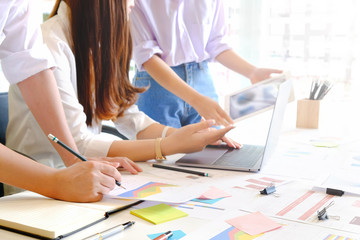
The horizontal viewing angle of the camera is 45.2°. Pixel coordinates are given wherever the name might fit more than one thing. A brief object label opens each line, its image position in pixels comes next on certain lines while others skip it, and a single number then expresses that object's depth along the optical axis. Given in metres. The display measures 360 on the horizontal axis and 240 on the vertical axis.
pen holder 1.88
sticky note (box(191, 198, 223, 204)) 0.95
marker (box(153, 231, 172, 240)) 0.75
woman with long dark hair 1.32
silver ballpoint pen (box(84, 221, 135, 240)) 0.75
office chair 1.53
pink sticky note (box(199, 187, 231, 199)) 0.98
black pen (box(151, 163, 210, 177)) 1.15
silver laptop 1.21
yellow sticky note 0.85
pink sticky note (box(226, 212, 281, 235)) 0.81
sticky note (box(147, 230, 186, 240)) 0.77
